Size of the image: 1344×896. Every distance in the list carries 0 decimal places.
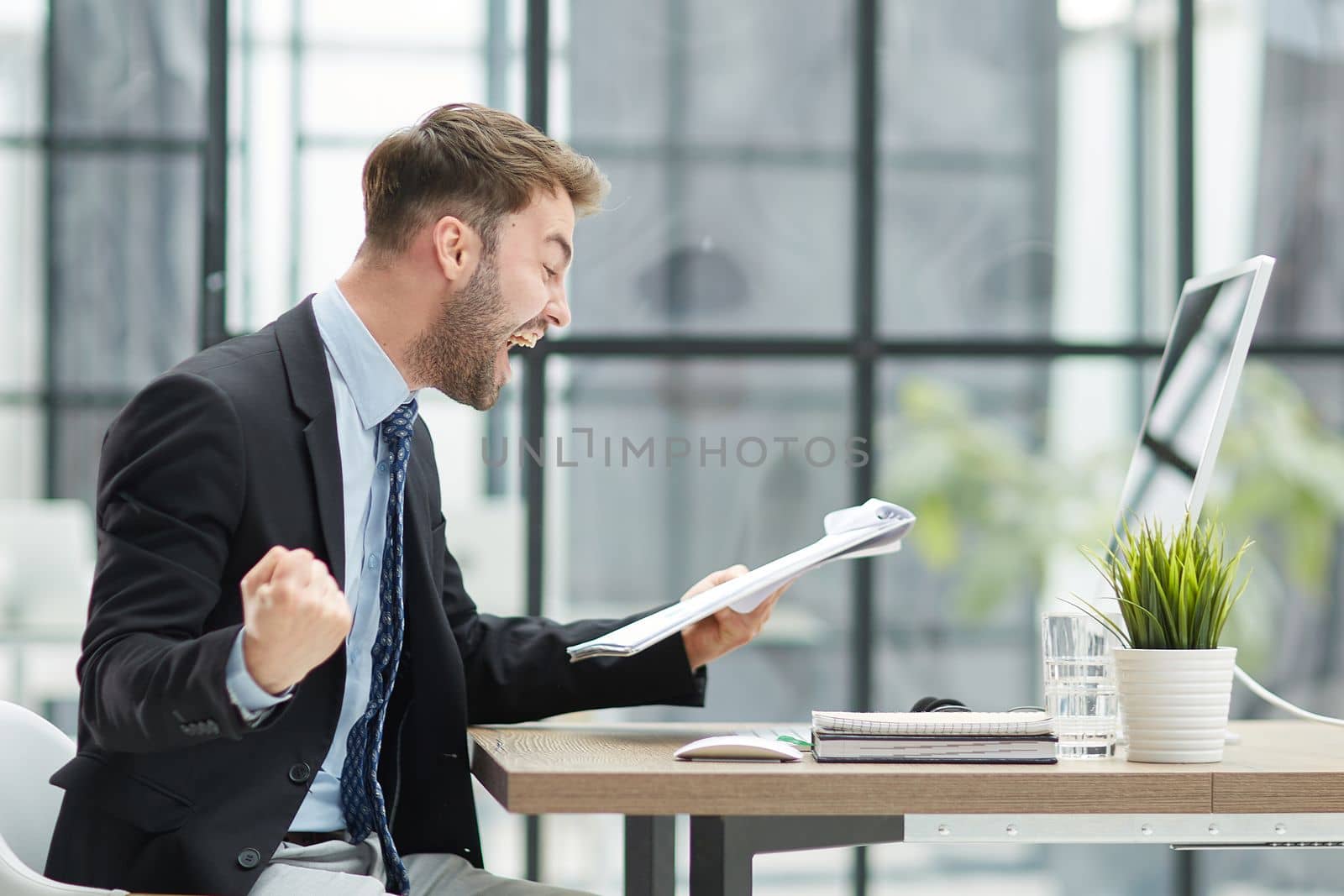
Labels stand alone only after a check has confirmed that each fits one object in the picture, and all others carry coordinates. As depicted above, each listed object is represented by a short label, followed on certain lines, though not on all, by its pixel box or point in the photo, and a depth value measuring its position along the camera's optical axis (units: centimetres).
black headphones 574
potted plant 551
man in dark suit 540
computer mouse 546
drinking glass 555
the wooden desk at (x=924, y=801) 538
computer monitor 574
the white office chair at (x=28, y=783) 566
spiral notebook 547
